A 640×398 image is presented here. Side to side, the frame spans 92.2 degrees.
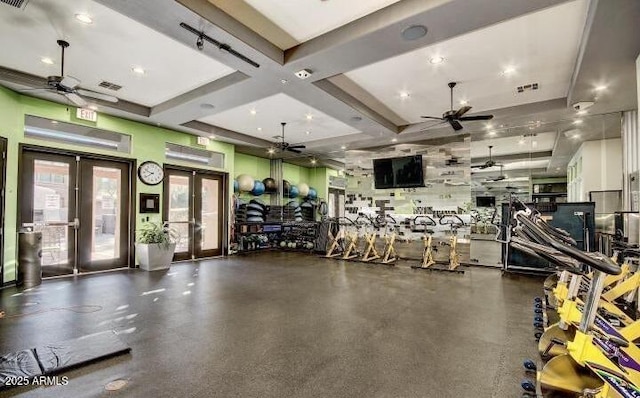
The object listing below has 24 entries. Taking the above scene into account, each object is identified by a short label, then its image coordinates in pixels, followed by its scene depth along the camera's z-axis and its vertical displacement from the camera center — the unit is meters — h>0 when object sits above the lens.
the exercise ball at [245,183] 10.13 +0.69
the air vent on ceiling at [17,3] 3.11 +2.07
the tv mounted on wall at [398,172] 9.02 +0.95
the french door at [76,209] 5.97 -0.11
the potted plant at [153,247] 7.00 -1.00
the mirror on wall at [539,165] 6.91 +1.13
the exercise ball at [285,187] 11.68 +0.64
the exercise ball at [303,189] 12.29 +0.57
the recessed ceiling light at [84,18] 3.61 +2.21
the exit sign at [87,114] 6.43 +1.91
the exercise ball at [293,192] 11.85 +0.46
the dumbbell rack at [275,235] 10.25 -1.11
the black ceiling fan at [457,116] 5.47 +1.64
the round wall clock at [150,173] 7.47 +0.78
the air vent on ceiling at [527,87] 5.42 +2.08
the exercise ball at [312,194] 12.77 +0.40
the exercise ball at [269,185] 11.10 +0.68
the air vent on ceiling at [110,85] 5.54 +2.19
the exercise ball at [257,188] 10.58 +0.53
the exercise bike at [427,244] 7.59 -1.04
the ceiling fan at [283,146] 8.56 +1.74
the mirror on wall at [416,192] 8.39 +0.34
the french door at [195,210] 8.33 -0.18
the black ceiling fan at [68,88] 4.41 +1.76
